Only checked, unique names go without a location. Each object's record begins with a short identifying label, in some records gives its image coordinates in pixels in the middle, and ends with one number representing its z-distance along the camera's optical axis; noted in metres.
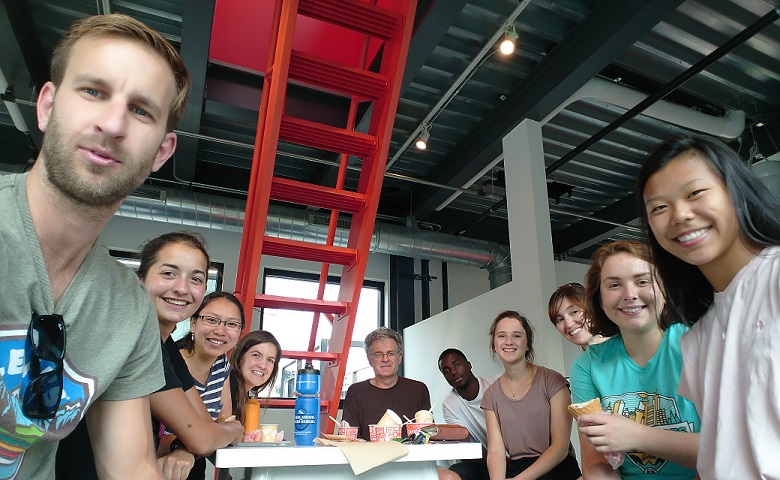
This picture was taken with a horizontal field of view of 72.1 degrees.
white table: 1.37
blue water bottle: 1.77
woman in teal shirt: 1.38
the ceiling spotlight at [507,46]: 3.67
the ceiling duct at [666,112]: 4.40
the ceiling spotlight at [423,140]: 4.87
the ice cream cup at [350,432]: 1.86
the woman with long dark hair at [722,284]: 0.93
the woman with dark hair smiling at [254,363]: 2.61
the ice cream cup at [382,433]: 1.77
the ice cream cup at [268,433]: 1.91
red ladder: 2.76
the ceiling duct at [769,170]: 4.66
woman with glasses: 2.23
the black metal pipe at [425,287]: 7.38
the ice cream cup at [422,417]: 2.07
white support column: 3.90
